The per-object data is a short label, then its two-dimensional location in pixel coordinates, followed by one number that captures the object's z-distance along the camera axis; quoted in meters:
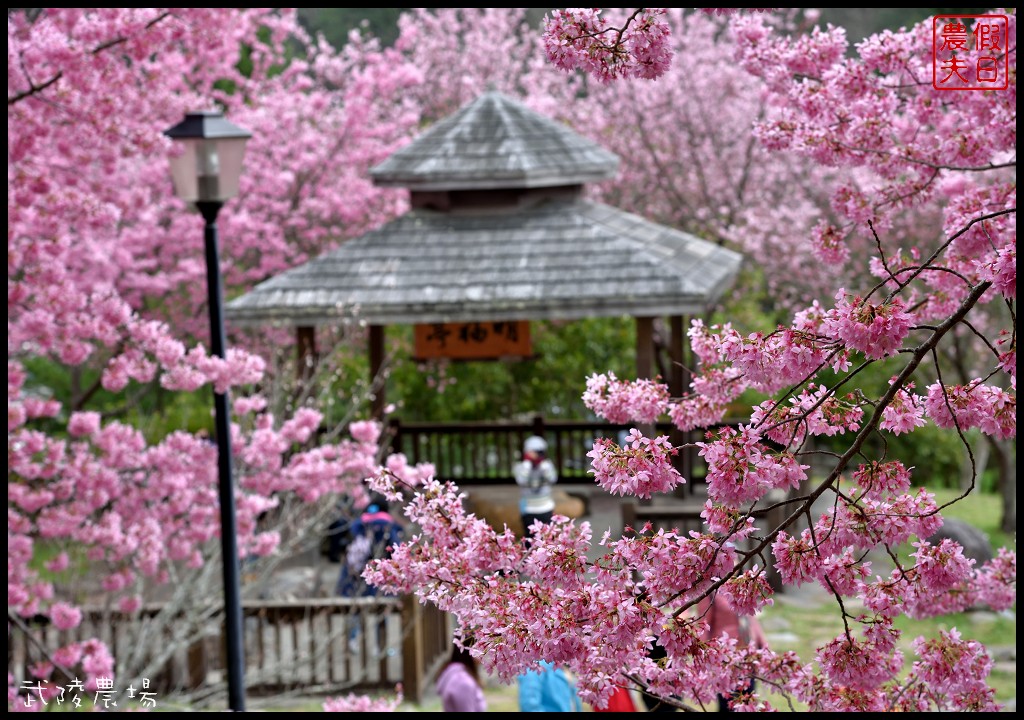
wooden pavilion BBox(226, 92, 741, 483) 21.17
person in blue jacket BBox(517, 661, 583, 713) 12.65
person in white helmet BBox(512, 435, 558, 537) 19.39
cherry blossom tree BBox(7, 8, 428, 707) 14.09
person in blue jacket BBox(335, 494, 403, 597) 17.56
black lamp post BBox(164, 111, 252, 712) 12.40
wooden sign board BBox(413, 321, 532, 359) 22.73
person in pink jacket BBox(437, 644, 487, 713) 12.90
